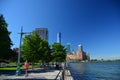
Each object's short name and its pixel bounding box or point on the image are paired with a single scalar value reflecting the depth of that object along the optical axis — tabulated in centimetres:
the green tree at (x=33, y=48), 1666
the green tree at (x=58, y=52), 2455
